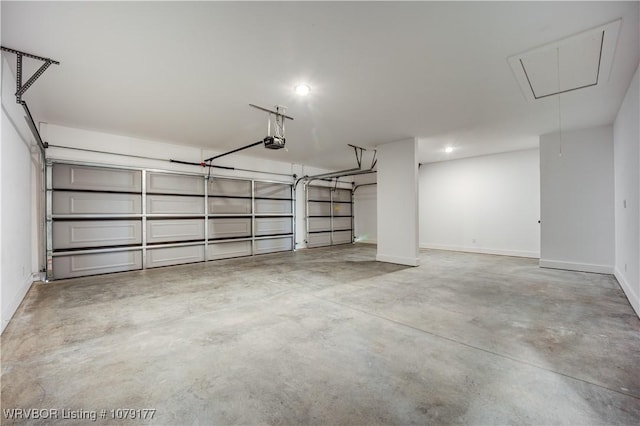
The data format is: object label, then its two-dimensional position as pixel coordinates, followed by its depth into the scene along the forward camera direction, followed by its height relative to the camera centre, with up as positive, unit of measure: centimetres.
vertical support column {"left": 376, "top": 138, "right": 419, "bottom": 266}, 536 +22
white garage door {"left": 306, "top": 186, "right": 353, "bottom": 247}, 868 -9
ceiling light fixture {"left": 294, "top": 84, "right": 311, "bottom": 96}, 314 +151
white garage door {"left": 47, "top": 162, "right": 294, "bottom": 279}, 455 -9
